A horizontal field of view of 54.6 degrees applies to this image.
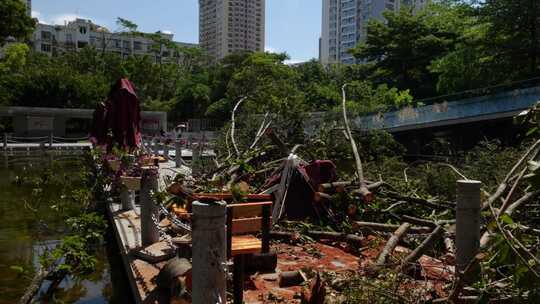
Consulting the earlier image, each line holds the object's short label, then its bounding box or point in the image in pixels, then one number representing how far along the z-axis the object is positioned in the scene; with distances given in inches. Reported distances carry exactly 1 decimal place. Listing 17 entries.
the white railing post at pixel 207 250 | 129.0
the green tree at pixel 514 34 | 856.3
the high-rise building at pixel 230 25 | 5403.5
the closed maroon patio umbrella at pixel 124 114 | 420.5
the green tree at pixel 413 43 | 1275.8
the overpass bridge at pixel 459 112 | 761.0
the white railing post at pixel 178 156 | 709.9
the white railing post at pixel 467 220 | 154.5
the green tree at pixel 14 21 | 1062.4
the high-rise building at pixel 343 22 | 5073.8
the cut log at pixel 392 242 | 213.6
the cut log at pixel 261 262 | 224.8
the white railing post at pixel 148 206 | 261.0
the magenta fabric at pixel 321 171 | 309.3
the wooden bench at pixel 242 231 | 181.2
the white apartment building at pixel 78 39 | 4191.4
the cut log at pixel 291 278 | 209.8
